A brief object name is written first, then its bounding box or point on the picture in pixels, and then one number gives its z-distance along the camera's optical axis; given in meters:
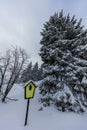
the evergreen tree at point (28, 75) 42.27
